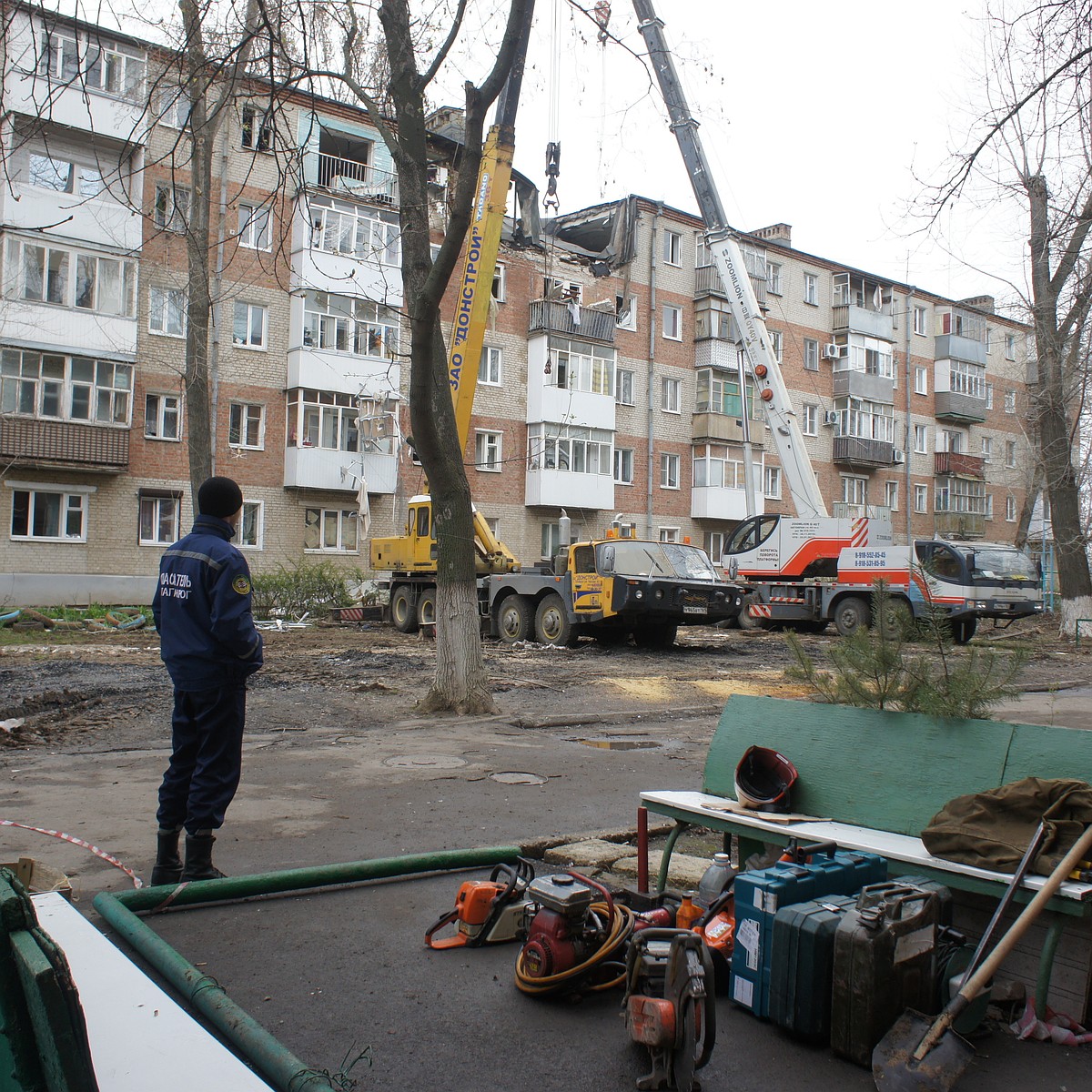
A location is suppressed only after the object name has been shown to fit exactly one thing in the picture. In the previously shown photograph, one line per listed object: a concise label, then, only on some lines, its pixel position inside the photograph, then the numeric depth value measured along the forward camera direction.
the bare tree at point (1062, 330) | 7.19
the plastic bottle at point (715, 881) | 4.00
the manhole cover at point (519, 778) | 7.29
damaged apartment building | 26.17
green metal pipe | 2.69
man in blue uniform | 4.59
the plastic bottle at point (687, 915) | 3.83
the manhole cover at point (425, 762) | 7.80
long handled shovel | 2.81
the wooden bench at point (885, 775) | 3.40
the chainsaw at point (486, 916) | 4.01
